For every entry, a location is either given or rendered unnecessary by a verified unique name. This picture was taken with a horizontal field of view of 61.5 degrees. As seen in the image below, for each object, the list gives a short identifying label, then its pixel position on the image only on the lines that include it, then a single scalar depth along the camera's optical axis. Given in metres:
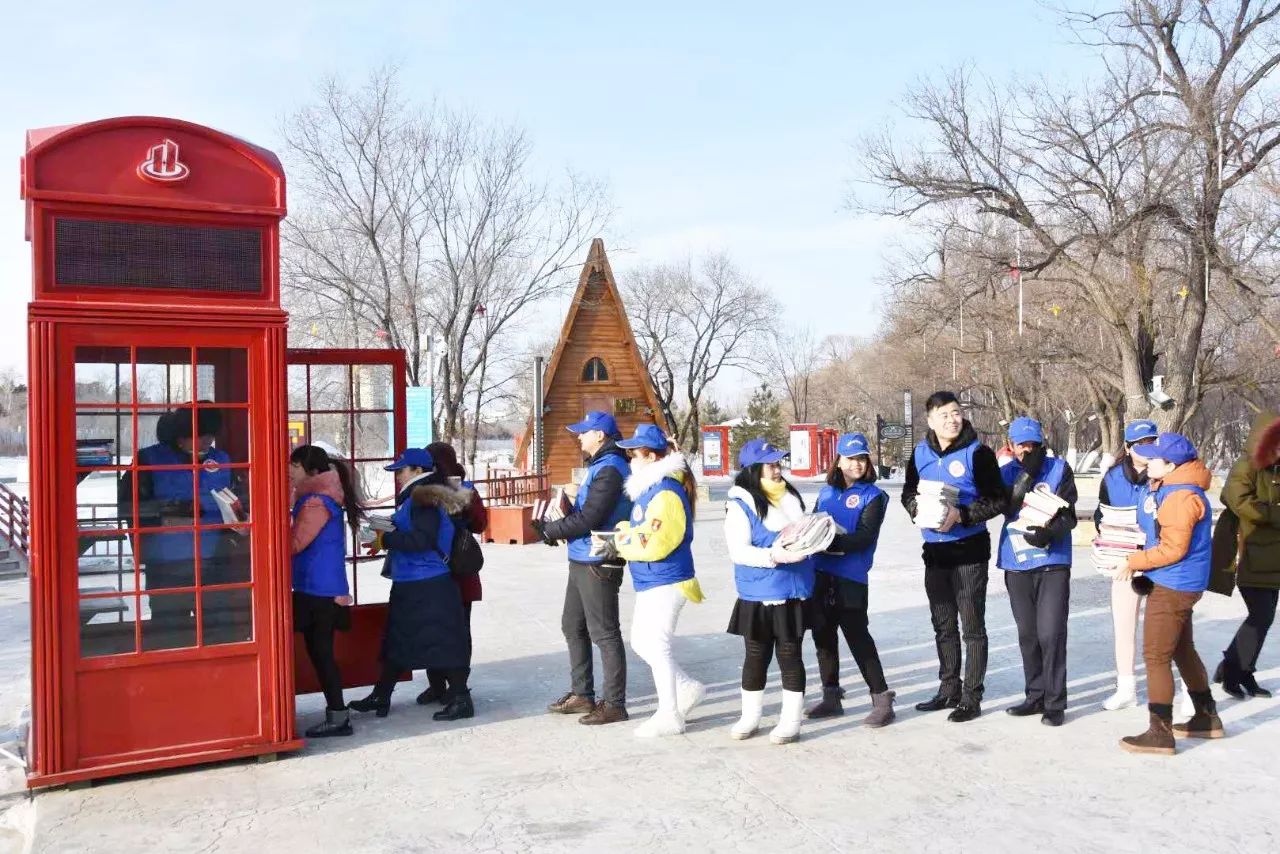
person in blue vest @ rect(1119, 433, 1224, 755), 5.41
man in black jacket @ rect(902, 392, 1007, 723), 5.95
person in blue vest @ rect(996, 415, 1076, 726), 5.93
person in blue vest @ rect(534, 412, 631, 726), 6.02
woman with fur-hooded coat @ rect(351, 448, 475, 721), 6.17
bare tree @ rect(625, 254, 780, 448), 48.50
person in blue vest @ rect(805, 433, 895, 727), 5.97
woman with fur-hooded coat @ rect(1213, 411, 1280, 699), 6.34
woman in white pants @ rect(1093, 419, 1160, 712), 6.32
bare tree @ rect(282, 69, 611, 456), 21.70
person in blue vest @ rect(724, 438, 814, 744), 5.58
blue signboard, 15.18
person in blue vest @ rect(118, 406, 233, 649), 5.18
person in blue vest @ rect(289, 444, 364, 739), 5.86
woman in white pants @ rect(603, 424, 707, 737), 5.79
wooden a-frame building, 28.50
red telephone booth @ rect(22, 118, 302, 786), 4.93
